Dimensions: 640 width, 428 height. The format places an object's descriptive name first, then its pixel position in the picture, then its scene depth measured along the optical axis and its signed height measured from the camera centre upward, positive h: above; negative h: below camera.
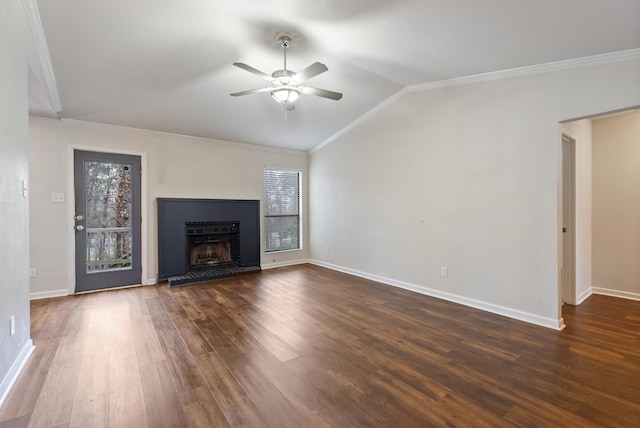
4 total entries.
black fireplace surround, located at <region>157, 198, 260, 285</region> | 4.86 -0.43
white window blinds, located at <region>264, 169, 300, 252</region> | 6.14 +0.09
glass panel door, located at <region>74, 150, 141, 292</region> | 4.30 -0.08
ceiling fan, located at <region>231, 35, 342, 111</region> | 2.56 +1.25
